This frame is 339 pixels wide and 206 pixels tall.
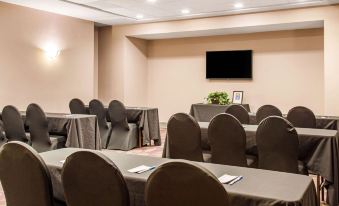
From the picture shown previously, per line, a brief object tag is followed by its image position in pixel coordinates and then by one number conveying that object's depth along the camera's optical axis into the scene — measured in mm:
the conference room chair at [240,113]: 4803
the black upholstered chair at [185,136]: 3375
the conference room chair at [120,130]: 6402
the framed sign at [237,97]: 8797
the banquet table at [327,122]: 4715
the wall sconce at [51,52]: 7806
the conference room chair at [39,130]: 4797
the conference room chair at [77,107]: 6571
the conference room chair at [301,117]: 4391
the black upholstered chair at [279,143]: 3033
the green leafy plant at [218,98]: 7922
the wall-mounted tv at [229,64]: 8859
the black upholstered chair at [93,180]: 1730
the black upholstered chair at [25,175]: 1922
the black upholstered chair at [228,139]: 3240
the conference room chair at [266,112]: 4852
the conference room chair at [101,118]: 6484
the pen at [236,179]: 1895
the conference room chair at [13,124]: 4852
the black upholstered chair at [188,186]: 1513
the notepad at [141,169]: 2129
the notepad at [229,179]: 1895
